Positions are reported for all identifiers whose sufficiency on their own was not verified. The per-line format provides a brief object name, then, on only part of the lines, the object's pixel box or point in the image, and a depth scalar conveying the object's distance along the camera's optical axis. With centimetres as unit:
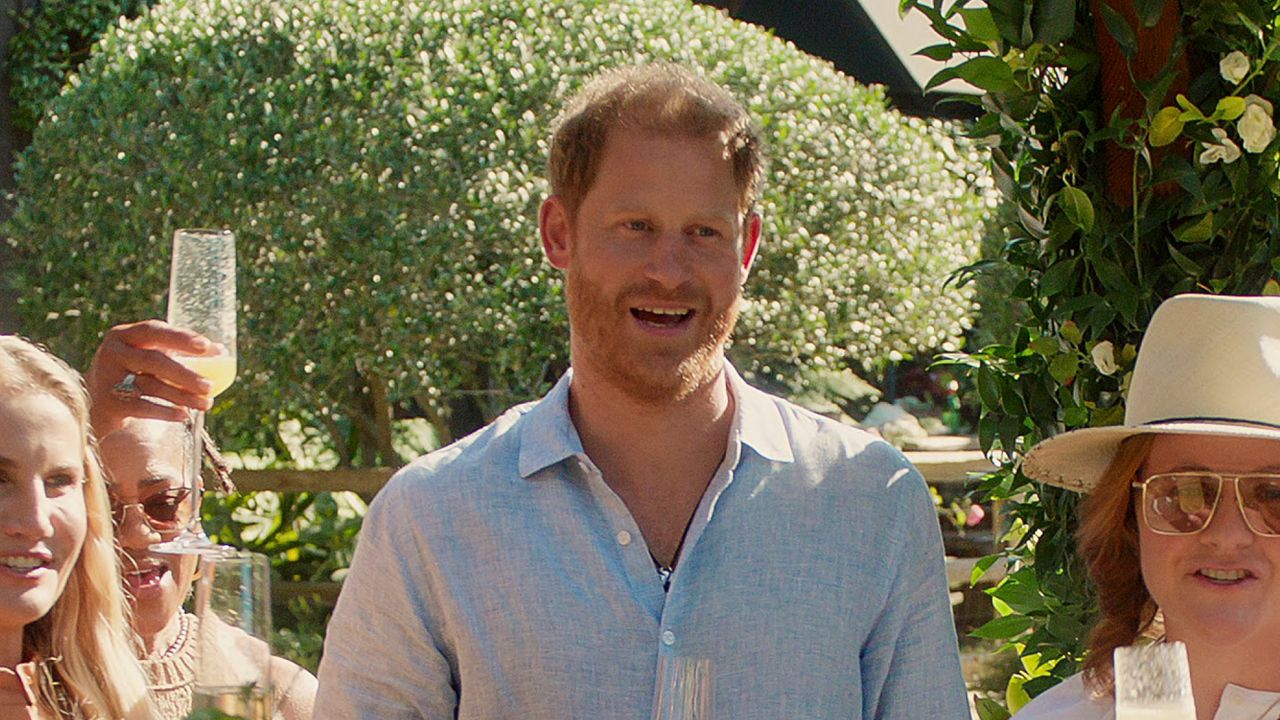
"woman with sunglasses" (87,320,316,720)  305
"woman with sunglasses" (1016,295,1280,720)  221
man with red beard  231
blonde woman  248
